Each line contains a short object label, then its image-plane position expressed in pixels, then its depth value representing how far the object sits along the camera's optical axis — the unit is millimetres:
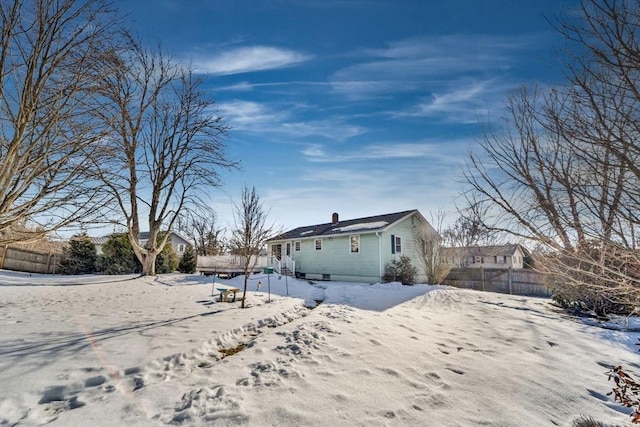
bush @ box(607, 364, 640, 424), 2010
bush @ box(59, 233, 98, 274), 18141
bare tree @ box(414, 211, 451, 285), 17391
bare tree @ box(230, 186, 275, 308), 9367
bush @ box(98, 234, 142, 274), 17922
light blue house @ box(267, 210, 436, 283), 16859
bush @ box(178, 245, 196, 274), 21766
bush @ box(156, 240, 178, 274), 19250
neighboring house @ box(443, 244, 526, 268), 18300
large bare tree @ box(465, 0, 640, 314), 2607
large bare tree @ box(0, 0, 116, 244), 3539
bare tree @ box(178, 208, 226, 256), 35188
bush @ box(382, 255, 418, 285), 16500
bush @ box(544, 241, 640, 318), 8852
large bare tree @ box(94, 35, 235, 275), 14727
